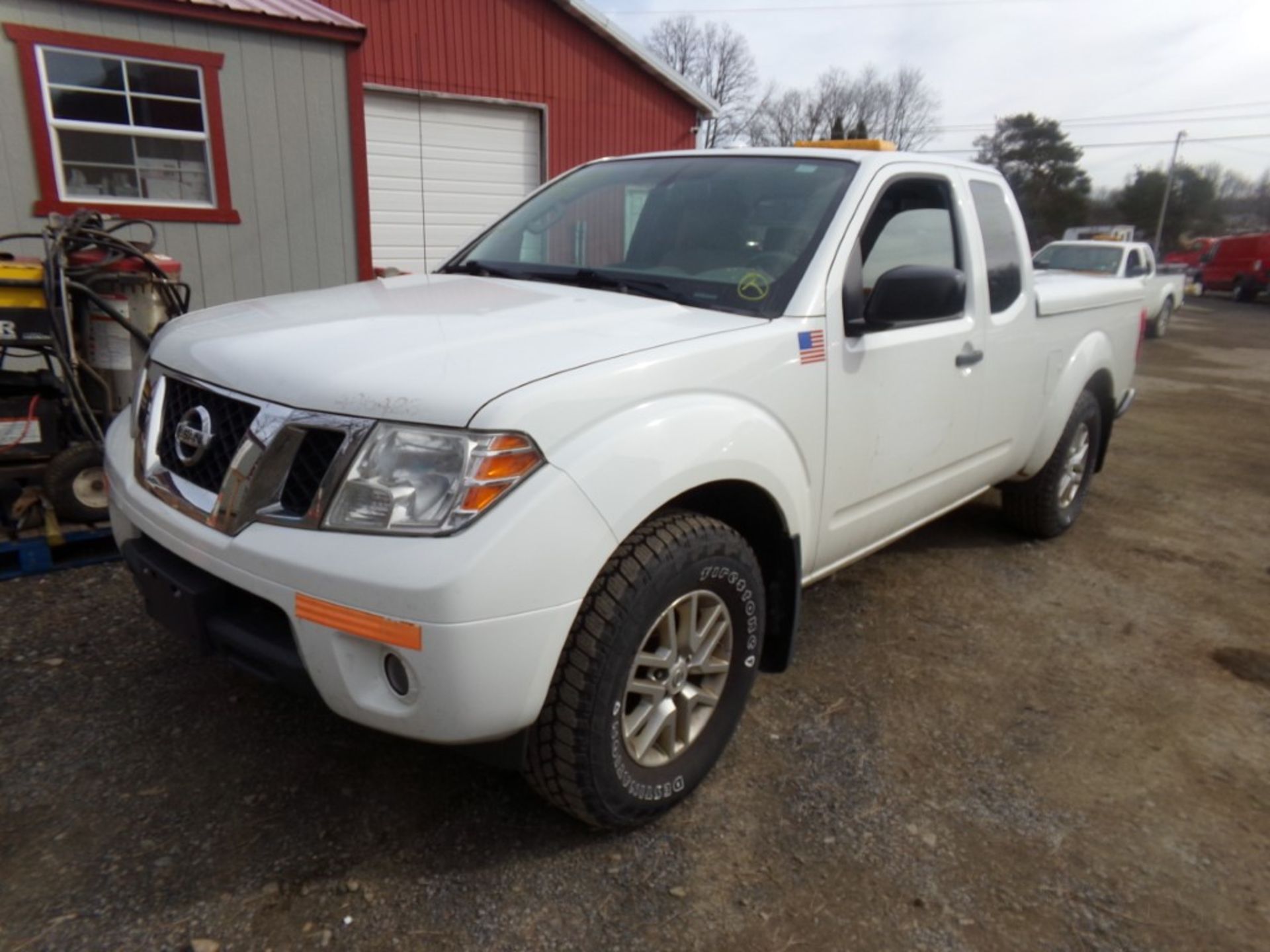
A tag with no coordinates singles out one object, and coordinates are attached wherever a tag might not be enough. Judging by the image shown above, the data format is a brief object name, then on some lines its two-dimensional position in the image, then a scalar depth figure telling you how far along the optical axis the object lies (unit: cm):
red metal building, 1059
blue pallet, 366
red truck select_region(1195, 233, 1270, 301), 2834
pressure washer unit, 377
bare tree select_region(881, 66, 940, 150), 5688
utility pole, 4997
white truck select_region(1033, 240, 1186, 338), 1619
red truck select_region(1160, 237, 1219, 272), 3328
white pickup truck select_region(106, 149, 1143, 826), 187
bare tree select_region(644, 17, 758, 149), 5353
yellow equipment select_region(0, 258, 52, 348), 381
